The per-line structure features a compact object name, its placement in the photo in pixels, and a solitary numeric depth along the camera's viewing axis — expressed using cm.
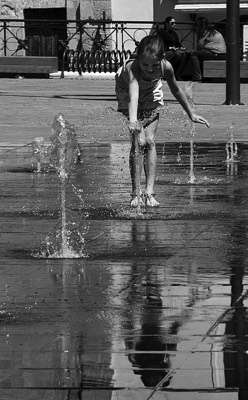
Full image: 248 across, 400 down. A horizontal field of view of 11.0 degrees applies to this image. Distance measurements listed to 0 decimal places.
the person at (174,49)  2798
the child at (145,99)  984
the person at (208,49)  2741
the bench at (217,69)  2694
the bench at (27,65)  2931
